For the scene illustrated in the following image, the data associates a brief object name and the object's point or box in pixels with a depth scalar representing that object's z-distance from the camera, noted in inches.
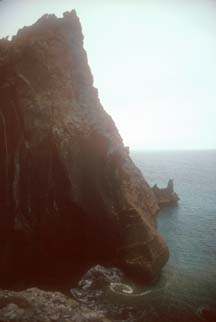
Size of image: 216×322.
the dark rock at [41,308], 824.6
